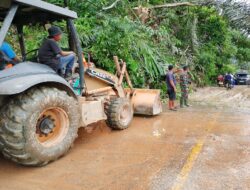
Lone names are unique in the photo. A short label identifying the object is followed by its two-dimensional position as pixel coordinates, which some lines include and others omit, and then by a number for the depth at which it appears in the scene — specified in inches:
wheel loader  112.7
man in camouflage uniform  294.1
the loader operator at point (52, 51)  138.9
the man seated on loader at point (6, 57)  127.6
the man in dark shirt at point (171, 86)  275.8
